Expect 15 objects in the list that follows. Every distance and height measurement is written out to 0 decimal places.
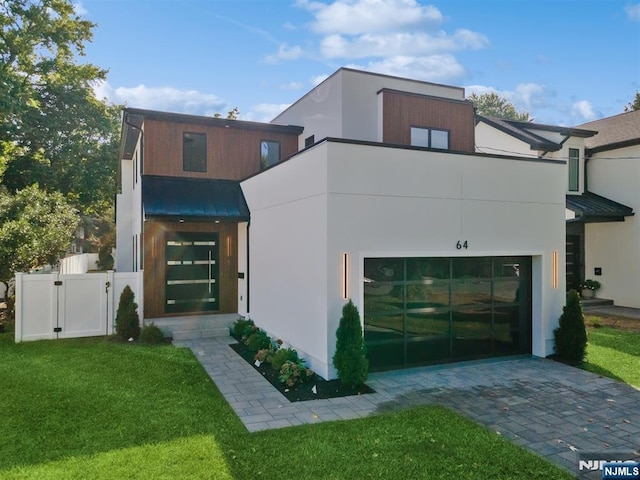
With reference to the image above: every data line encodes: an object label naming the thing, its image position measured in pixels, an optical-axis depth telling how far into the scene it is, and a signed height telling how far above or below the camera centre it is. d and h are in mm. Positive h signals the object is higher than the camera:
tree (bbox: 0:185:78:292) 11070 +555
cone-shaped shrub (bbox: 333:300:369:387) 7152 -1682
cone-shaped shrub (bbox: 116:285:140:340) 10586 -1690
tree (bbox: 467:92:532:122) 47531 +16149
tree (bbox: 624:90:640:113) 32562 +11584
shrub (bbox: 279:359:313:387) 7441 -2170
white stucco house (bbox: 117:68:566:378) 7867 +292
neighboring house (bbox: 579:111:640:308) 15836 +988
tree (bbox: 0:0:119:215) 21922 +8223
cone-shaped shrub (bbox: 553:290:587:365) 8836 -1720
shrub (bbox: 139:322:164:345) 10305 -2044
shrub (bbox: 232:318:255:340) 10884 -1971
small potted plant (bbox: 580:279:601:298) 16688 -1414
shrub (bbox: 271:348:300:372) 8102 -2032
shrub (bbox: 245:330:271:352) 9633 -2060
